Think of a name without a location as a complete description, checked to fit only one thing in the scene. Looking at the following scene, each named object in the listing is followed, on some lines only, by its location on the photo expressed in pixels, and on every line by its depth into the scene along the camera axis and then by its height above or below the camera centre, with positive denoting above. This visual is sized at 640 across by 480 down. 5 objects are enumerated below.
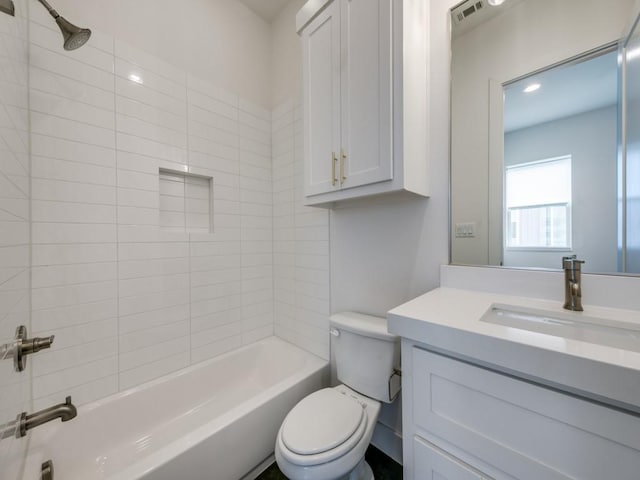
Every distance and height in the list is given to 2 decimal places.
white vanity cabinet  0.50 -0.46
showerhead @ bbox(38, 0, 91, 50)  0.99 +0.88
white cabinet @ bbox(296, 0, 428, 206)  1.02 +0.66
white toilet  0.91 -0.80
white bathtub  1.04 -0.98
